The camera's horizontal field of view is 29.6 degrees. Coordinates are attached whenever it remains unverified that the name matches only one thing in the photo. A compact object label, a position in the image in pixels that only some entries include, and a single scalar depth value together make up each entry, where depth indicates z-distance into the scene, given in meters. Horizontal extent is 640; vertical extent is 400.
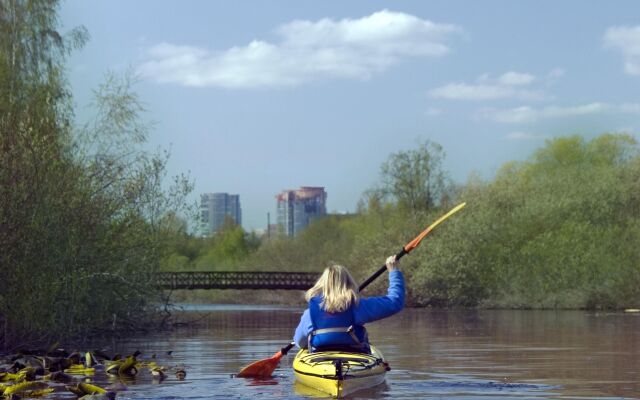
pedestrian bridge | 58.15
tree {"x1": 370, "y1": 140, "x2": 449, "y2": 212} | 61.47
